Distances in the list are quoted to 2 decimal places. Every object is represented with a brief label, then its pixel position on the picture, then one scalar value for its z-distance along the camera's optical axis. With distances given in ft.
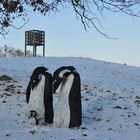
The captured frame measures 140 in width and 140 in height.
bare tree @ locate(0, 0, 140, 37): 25.63
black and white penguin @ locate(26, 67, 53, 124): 26.79
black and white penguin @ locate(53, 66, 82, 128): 26.15
